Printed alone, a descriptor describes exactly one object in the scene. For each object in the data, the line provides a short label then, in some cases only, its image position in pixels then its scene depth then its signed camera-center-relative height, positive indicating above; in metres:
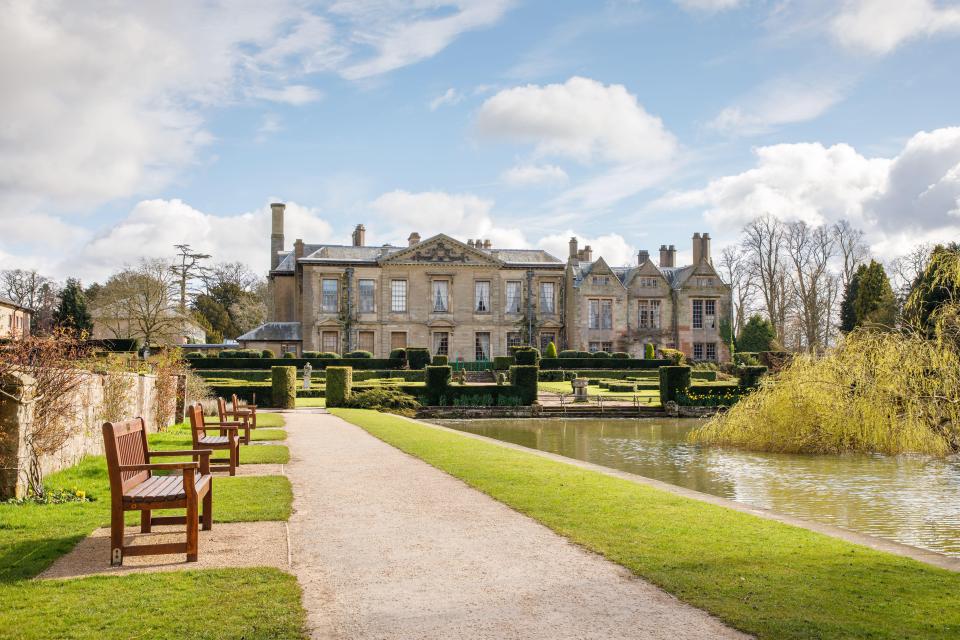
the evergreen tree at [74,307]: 45.88 +3.27
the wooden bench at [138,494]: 5.39 -0.92
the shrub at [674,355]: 40.44 +0.22
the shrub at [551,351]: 42.66 +0.48
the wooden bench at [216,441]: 9.48 -0.98
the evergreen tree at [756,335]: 46.59 +1.44
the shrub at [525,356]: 36.56 +0.19
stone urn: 29.47 -1.09
